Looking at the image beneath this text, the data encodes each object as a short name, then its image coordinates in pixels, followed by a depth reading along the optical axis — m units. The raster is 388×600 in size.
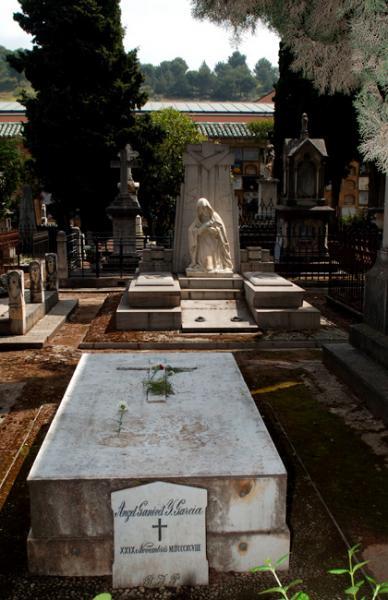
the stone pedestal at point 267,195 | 29.72
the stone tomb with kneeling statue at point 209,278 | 10.16
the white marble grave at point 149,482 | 3.32
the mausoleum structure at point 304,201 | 19.56
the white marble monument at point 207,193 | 12.54
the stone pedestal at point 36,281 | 11.02
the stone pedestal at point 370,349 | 6.24
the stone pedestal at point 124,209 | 20.19
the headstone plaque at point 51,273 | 12.73
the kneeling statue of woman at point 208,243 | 11.74
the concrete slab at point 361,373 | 5.90
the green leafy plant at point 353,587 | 2.00
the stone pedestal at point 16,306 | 9.44
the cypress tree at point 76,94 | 24.08
